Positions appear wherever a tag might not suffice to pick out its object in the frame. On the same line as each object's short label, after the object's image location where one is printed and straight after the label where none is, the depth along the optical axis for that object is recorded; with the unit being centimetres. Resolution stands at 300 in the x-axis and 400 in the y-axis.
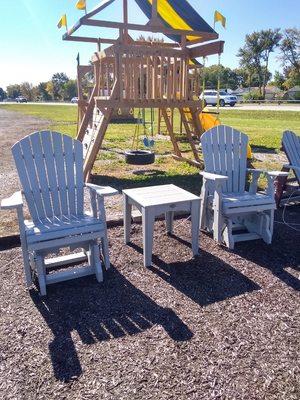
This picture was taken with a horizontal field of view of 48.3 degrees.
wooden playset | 578
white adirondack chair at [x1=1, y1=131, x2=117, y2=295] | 282
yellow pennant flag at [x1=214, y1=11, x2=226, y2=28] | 655
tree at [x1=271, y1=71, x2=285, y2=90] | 6158
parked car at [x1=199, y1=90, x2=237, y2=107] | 3341
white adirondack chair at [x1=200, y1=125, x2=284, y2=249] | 361
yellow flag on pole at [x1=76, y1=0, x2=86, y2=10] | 563
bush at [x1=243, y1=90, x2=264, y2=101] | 5007
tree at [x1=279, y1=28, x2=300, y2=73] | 5875
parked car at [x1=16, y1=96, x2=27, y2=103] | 7919
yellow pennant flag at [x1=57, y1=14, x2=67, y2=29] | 670
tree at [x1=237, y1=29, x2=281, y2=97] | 6425
